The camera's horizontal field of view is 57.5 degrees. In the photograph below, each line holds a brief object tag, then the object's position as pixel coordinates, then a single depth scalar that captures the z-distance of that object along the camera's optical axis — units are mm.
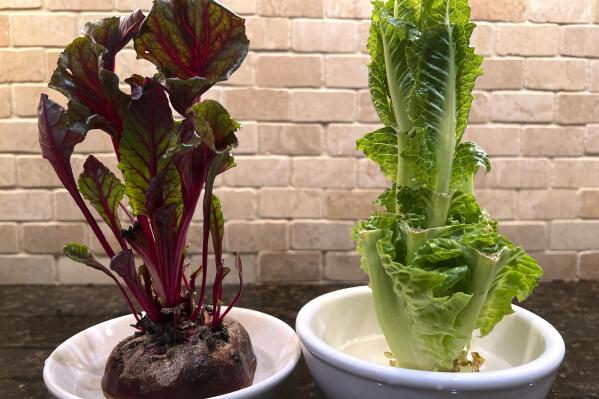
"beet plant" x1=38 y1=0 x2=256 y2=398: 492
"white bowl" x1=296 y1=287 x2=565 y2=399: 464
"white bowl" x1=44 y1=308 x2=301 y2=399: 509
